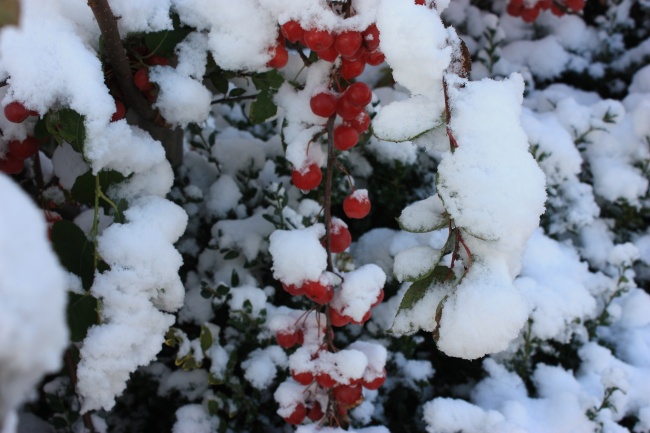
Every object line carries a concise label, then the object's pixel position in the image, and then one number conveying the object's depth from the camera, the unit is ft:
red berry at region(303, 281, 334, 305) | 1.42
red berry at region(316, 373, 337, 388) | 1.44
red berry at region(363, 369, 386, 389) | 1.46
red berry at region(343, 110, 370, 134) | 1.43
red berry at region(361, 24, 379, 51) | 1.35
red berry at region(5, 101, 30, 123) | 1.35
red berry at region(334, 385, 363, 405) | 1.45
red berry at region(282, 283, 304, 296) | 1.43
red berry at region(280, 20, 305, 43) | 1.36
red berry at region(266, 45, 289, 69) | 1.43
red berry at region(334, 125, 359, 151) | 1.43
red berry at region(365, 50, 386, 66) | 1.37
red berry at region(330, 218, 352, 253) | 1.45
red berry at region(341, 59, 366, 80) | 1.39
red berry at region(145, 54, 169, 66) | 1.46
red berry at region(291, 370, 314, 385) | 1.45
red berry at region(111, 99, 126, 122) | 1.42
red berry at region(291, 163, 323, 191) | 1.43
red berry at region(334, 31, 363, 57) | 1.34
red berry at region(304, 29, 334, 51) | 1.34
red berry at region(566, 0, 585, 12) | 1.86
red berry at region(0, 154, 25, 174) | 1.43
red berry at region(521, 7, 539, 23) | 1.93
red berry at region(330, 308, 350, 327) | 1.44
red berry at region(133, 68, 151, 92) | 1.44
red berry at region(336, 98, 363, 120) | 1.40
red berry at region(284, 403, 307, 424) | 1.48
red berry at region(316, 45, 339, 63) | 1.36
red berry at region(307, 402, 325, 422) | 1.49
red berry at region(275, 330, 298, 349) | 1.47
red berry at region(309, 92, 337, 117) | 1.40
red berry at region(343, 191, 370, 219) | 1.43
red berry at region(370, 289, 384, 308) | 1.44
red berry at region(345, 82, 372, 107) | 1.38
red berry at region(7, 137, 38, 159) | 1.42
